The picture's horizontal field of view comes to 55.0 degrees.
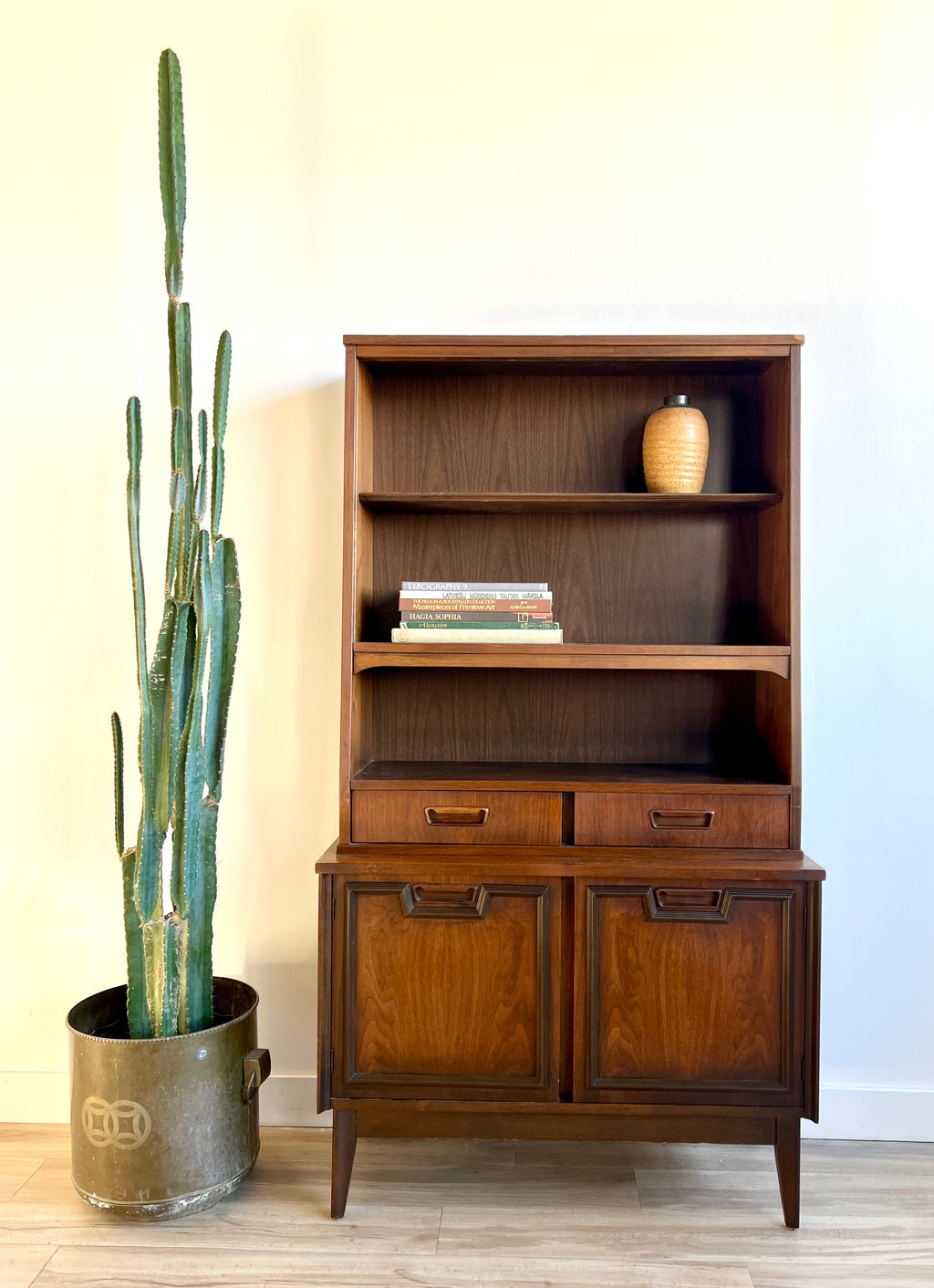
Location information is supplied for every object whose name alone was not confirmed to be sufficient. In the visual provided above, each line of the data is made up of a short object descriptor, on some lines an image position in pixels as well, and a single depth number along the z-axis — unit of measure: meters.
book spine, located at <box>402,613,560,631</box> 1.92
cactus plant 1.80
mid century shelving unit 1.77
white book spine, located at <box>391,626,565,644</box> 1.91
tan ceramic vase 1.95
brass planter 1.75
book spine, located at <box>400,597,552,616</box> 1.93
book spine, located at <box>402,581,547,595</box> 1.94
